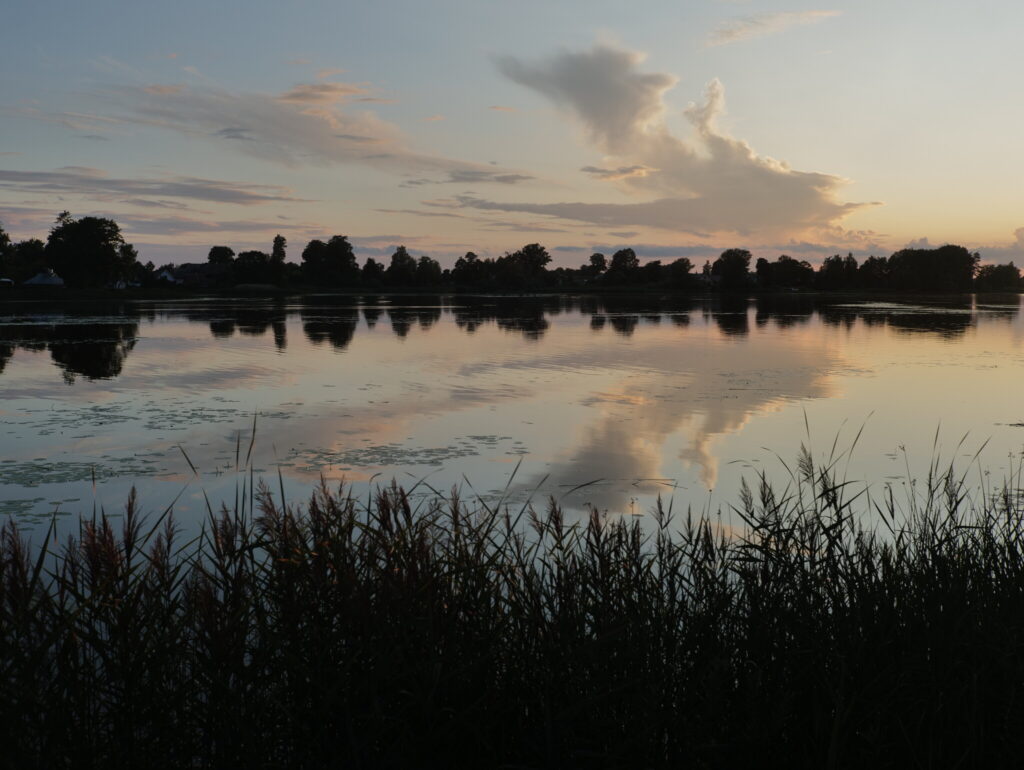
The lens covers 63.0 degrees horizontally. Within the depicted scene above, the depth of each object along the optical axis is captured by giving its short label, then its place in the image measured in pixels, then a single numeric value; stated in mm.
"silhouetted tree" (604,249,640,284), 170000
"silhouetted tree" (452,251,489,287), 162250
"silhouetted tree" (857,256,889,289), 174125
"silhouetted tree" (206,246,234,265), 181500
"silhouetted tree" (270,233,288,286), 137125
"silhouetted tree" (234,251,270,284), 137875
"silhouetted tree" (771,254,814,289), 182375
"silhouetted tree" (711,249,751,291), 159125
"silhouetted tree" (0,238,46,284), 115188
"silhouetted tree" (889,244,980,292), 157875
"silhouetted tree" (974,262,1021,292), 179000
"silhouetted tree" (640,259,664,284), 166875
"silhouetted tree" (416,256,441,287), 157875
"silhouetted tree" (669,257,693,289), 168250
